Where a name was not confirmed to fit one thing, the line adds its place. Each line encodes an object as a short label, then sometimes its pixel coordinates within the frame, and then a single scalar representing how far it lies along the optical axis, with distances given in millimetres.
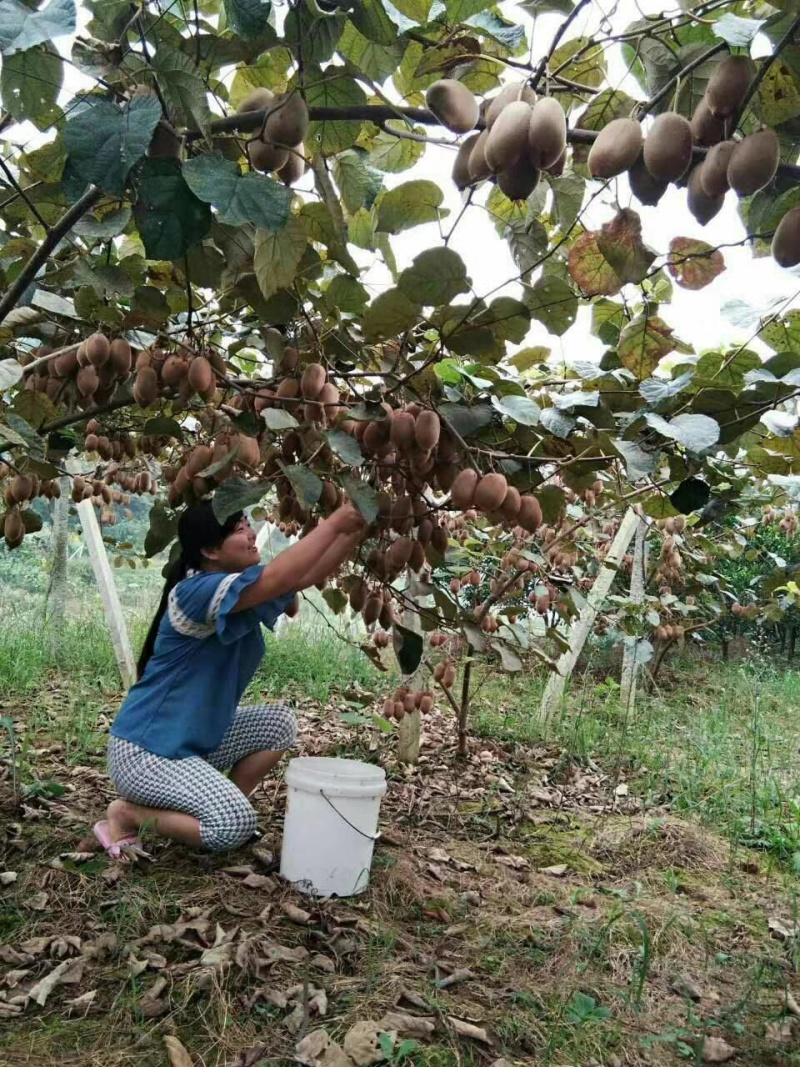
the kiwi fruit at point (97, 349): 1223
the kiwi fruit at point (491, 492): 1132
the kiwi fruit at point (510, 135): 750
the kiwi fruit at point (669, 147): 754
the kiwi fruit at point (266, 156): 897
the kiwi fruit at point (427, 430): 1124
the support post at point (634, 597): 4000
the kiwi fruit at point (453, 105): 869
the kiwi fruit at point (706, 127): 761
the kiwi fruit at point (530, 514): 1223
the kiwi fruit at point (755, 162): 720
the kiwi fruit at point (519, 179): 776
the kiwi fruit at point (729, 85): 709
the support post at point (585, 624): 3639
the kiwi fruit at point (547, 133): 743
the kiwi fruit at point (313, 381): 1275
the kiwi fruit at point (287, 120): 856
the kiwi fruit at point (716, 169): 750
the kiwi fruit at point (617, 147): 773
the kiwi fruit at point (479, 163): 814
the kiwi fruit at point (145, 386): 1256
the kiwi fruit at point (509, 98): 797
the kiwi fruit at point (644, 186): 800
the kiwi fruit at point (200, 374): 1235
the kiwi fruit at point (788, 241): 763
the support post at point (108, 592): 4051
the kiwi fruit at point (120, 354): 1252
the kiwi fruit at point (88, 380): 1243
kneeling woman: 1981
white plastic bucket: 1980
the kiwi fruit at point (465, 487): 1146
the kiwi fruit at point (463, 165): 882
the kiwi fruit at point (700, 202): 787
